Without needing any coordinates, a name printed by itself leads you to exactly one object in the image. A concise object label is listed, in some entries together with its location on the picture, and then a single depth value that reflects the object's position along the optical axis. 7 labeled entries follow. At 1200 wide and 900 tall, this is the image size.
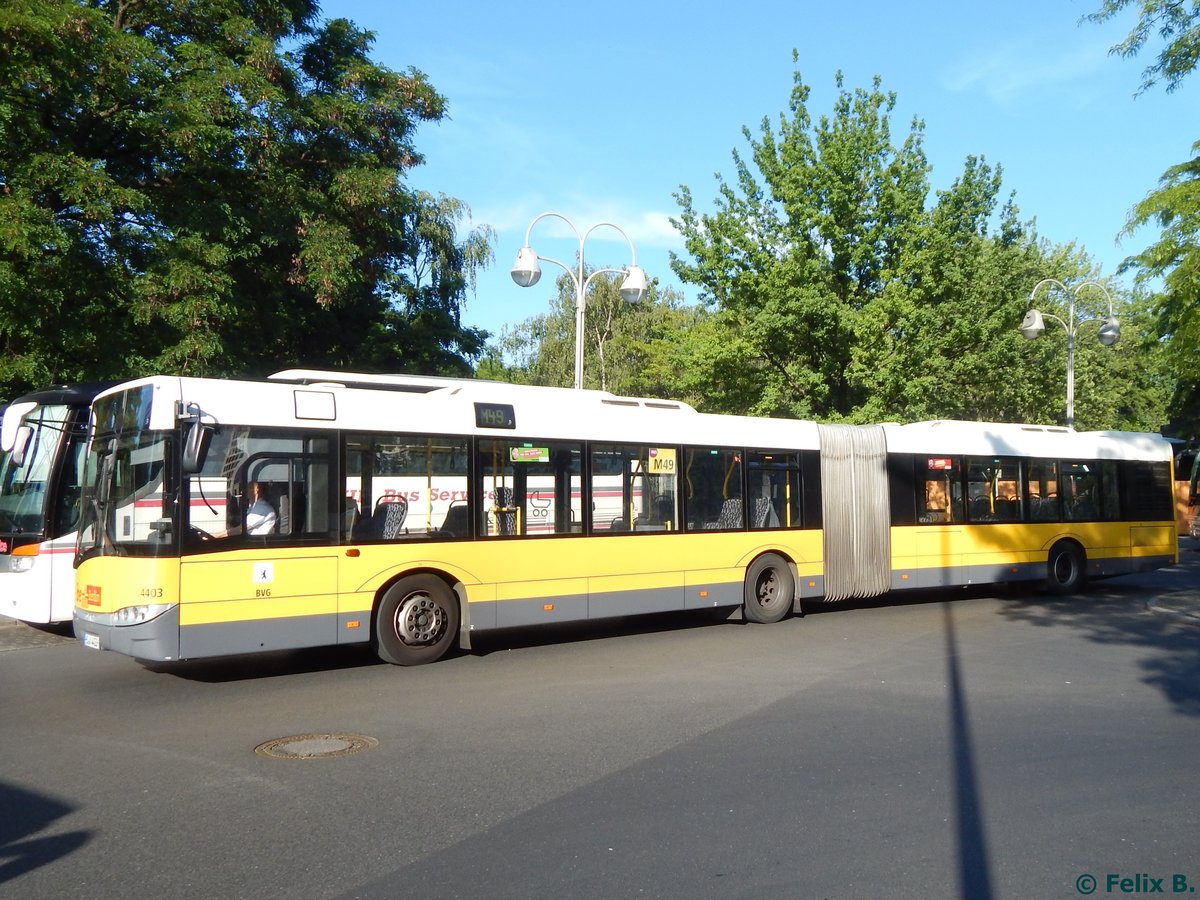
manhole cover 7.61
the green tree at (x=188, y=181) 15.78
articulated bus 9.93
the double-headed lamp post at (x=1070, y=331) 25.18
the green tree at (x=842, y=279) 25.38
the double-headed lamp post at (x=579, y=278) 18.98
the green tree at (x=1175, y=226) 16.06
